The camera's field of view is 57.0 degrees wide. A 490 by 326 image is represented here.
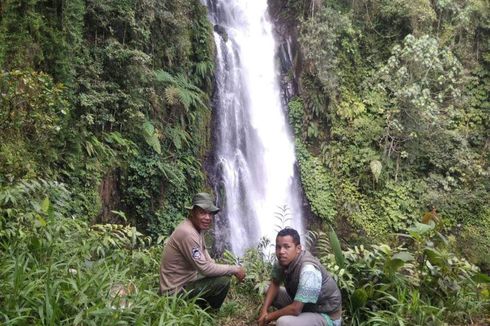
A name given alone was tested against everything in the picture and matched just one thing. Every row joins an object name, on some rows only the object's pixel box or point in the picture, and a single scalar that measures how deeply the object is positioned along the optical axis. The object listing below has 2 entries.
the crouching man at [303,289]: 3.77
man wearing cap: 4.18
